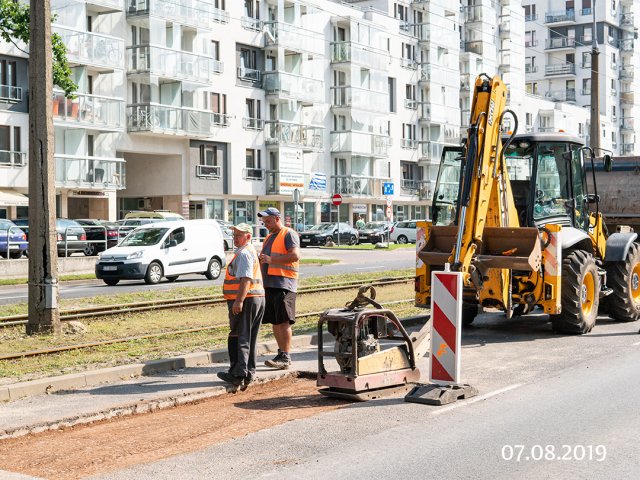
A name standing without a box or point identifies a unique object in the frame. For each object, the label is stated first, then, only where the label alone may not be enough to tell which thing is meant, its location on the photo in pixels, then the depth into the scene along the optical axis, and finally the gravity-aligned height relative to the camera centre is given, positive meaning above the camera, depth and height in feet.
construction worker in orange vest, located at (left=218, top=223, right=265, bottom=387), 32.81 -3.37
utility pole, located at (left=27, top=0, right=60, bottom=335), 47.21 +1.51
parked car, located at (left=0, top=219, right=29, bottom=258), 103.40 -3.11
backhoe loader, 41.06 -1.12
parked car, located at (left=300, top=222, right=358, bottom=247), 177.68 -4.79
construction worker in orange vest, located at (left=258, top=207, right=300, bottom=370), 36.06 -2.62
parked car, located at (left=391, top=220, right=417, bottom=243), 195.95 -4.85
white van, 85.87 -3.99
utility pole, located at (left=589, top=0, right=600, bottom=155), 92.49 +9.76
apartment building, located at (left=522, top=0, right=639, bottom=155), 340.80 +55.19
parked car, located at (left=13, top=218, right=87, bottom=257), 107.86 -3.13
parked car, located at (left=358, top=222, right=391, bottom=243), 192.54 -4.73
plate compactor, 30.66 -4.86
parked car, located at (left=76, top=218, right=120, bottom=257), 113.70 -3.08
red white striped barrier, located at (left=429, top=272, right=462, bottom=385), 31.35 -3.95
